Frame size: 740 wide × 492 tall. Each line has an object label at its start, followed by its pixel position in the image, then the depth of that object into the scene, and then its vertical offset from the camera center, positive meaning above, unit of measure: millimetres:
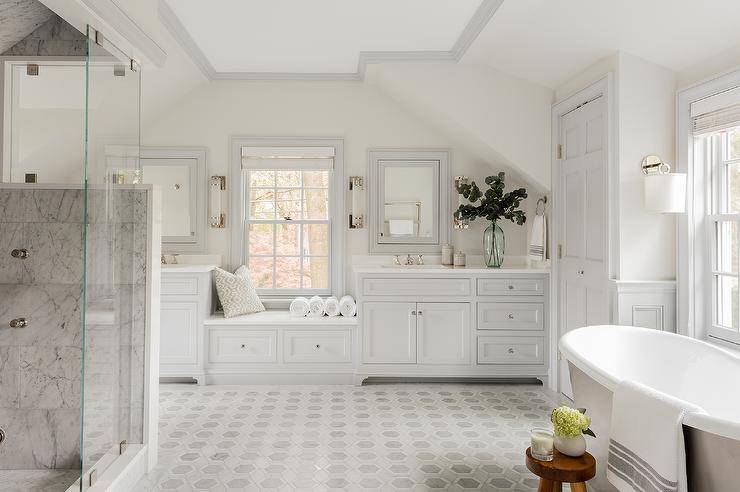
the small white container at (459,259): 4598 -67
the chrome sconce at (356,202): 4723 +444
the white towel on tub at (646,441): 1634 -631
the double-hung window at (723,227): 2842 +144
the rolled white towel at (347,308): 4410 -485
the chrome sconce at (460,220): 4682 +281
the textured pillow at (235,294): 4363 -373
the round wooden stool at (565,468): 1961 -822
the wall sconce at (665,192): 2957 +351
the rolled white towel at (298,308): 4383 -487
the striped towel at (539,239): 4266 +106
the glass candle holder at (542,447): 2020 -757
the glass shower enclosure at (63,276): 2238 -126
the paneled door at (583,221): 3453 +226
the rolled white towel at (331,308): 4418 -488
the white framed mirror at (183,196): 4703 +484
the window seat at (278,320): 4227 -575
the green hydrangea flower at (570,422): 2004 -658
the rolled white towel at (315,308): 4410 -488
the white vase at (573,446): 2031 -755
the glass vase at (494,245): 4527 +57
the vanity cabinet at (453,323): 4262 -585
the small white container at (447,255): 4656 -33
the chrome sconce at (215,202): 4676 +424
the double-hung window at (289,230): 4824 +190
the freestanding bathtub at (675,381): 1545 -574
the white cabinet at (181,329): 4207 -642
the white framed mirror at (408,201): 4754 +461
